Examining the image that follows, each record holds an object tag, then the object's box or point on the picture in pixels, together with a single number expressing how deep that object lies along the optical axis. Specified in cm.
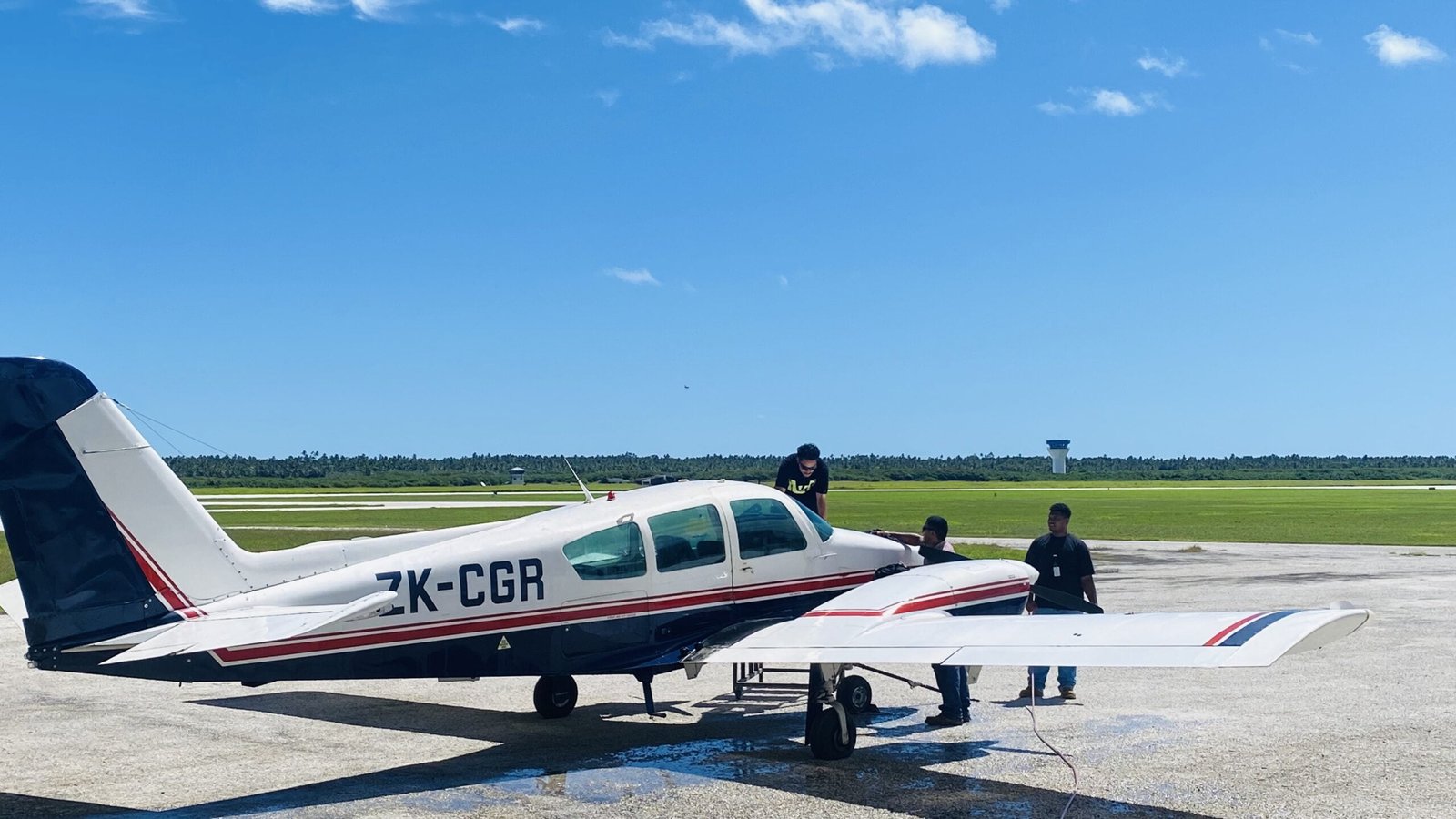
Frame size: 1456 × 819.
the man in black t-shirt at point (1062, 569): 1271
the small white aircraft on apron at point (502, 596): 890
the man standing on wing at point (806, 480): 1423
